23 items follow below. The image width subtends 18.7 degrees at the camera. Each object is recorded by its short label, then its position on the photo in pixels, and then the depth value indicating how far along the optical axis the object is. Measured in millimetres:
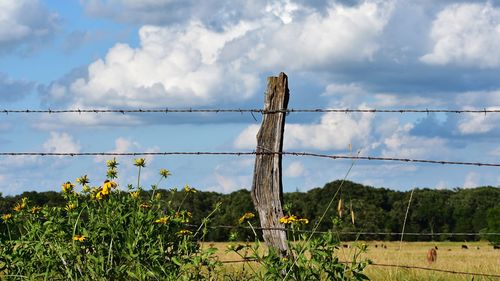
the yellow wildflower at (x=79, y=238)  11113
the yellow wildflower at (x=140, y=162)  12282
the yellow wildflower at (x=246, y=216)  11441
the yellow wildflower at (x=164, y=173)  12474
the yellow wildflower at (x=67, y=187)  12363
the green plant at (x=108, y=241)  11171
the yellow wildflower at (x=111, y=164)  12571
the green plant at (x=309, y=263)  10726
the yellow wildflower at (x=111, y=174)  12385
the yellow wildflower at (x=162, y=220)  11289
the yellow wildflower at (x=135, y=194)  11848
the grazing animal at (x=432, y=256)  27778
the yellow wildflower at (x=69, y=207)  11937
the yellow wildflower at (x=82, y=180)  12474
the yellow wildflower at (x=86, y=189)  12256
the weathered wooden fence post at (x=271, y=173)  12652
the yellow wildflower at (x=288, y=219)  11459
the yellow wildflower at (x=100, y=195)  11571
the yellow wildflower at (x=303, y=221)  11428
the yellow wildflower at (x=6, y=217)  12792
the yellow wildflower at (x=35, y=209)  12652
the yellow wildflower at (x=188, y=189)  12162
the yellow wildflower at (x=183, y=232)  11528
